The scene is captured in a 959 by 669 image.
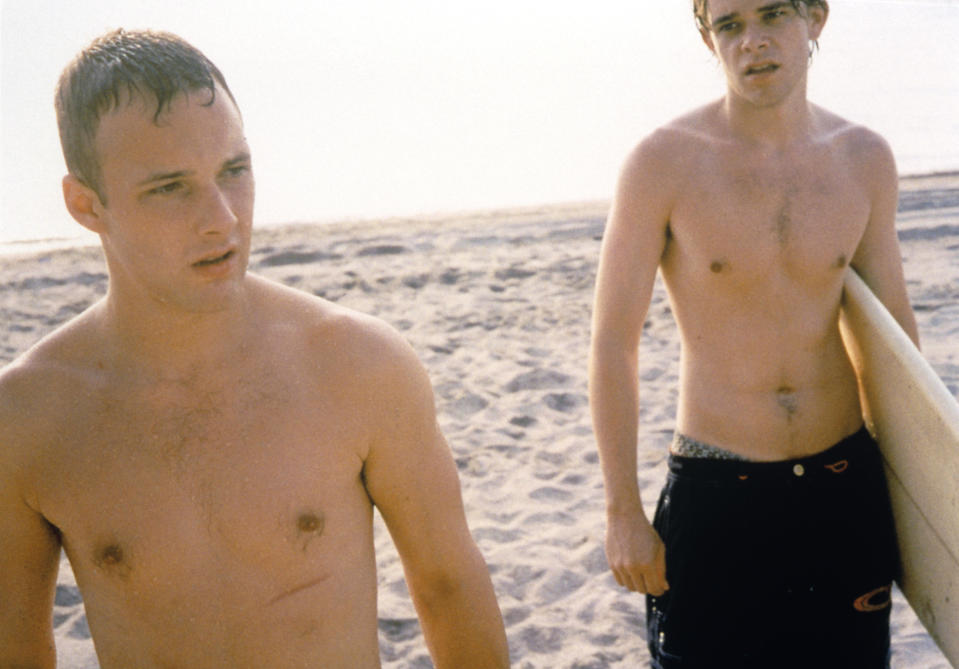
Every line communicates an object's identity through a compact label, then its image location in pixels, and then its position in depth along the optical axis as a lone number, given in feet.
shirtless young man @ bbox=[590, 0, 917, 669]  7.29
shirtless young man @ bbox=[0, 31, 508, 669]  5.19
